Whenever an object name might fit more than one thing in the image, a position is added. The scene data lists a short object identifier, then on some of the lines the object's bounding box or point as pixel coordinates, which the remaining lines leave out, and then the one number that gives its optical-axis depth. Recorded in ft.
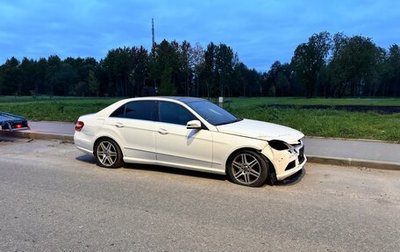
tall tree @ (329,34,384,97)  292.40
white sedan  21.44
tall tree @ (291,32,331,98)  324.80
